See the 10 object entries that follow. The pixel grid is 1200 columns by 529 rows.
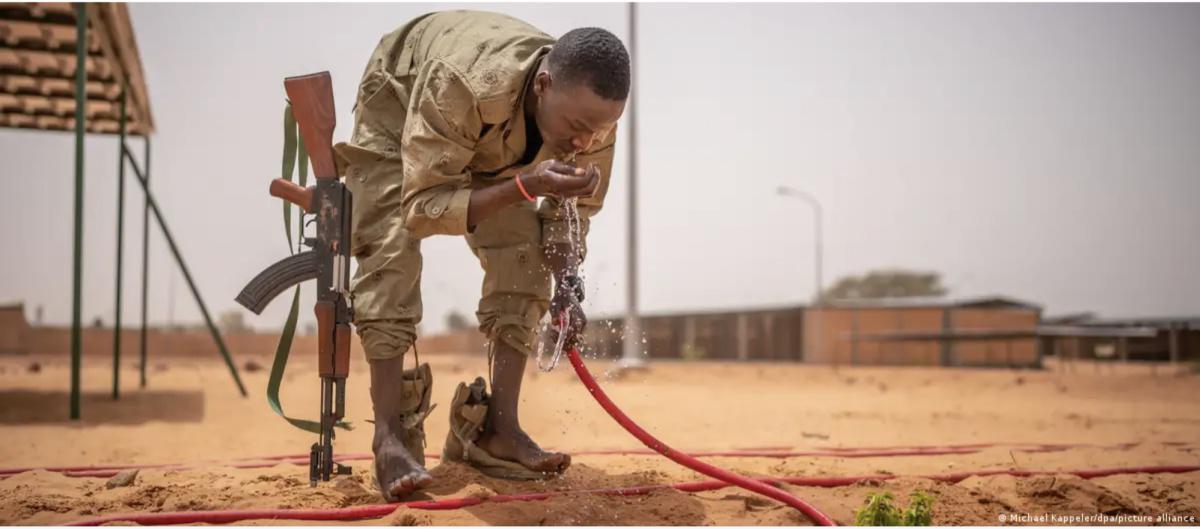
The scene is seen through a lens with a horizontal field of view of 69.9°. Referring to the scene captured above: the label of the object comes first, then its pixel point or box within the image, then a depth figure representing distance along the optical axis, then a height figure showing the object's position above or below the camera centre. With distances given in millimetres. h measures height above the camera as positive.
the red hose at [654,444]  2858 -554
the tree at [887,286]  54562 +314
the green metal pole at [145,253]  7480 +360
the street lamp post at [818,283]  24750 +233
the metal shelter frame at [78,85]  5918 +1753
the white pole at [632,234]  13094 +879
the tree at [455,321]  48869 -1767
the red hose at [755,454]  3457 -766
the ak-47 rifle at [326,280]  2861 +38
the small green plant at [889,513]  2453 -641
